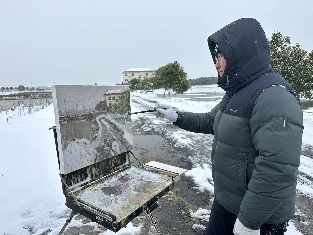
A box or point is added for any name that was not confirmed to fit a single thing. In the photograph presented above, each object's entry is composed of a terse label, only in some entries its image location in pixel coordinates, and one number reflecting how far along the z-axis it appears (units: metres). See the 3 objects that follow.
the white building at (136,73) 115.42
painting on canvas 2.29
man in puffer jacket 1.30
